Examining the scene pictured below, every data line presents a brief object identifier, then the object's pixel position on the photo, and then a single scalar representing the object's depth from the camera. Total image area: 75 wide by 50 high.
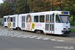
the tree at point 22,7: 41.81
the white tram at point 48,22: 15.64
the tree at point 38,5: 27.27
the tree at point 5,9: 48.15
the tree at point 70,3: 20.72
